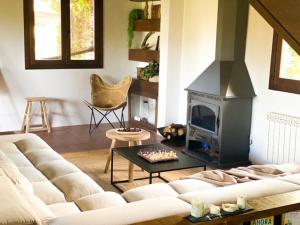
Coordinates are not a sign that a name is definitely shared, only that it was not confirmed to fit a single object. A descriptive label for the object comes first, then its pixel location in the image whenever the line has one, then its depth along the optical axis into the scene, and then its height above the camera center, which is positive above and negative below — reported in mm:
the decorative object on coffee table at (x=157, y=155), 3765 -993
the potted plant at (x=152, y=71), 6457 -423
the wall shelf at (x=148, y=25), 6383 +271
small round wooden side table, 4234 -925
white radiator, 4414 -963
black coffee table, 3609 -1029
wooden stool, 6137 -1104
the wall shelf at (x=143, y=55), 6471 -189
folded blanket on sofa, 2942 -911
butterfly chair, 6438 -759
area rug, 4167 -1340
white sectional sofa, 1875 -833
